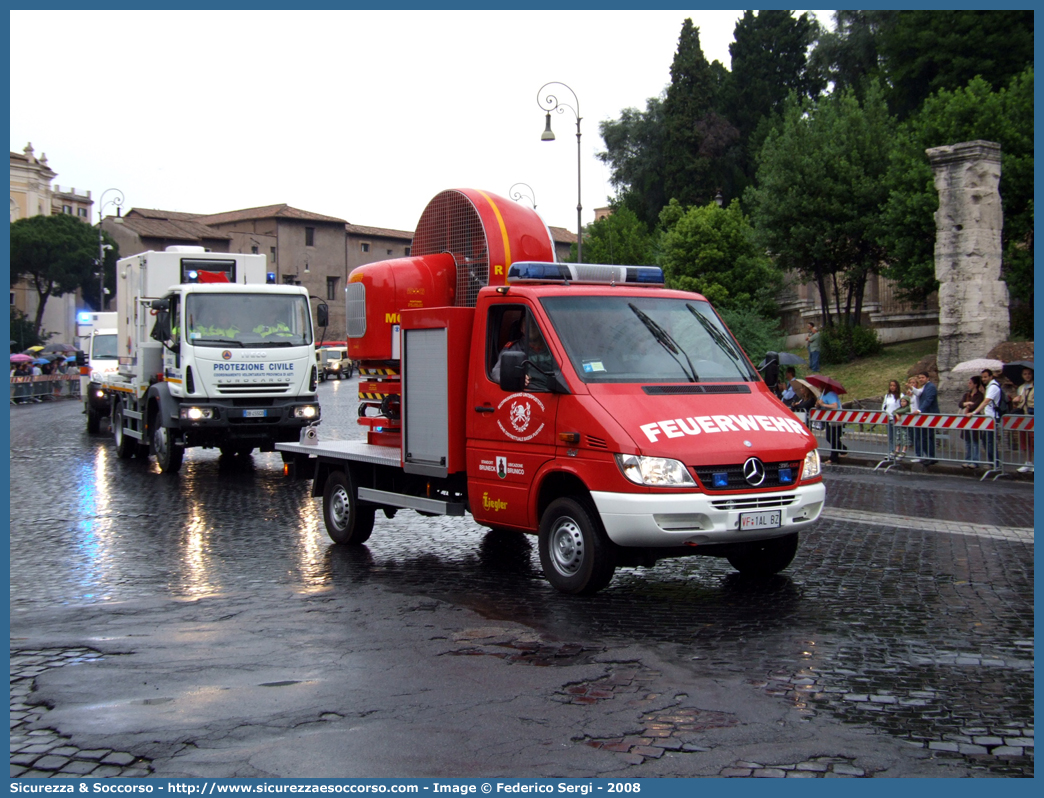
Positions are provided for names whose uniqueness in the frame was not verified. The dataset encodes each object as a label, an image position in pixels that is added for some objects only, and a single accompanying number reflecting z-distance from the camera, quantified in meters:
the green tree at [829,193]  39.88
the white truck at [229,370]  16.45
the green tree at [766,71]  62.53
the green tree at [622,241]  59.94
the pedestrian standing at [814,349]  26.26
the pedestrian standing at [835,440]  19.22
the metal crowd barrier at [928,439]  16.03
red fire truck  7.28
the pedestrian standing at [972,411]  16.52
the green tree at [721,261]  46.06
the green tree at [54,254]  73.62
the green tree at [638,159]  65.19
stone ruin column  24.34
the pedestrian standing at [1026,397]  16.84
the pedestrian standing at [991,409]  16.17
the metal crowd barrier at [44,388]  43.06
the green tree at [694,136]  58.97
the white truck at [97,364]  26.64
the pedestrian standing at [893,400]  19.05
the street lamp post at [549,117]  27.64
